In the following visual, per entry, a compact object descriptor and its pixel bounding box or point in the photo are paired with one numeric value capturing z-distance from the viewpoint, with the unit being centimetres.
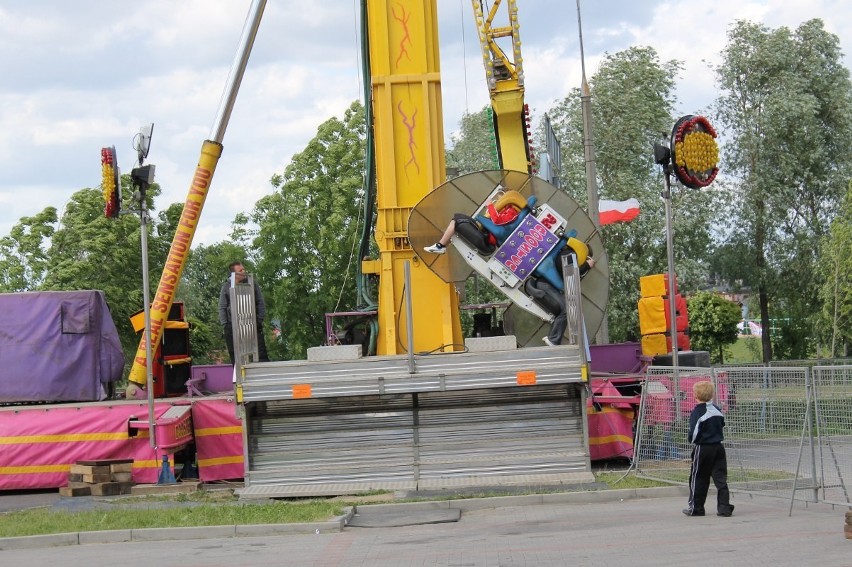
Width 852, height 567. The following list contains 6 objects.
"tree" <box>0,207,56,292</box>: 4916
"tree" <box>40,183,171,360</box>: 4697
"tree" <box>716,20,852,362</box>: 4600
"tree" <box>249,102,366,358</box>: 4619
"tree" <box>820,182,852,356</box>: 4141
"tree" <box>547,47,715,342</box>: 4278
